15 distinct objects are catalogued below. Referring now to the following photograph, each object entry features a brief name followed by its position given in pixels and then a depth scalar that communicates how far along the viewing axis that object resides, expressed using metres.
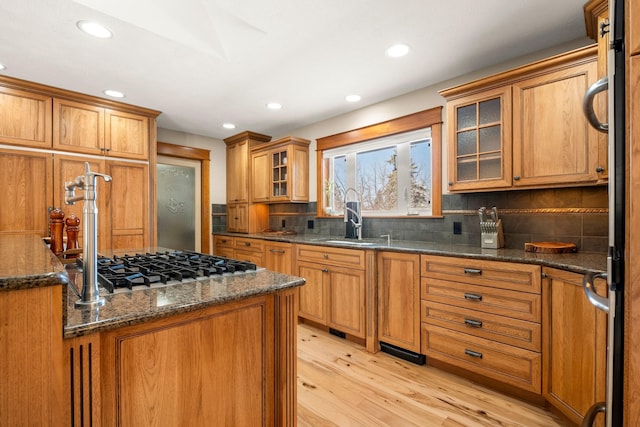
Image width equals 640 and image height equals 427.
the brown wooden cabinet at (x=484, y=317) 1.87
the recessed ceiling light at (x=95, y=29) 2.02
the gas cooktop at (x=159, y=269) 1.14
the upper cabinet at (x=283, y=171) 4.02
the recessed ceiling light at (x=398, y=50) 2.28
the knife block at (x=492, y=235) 2.38
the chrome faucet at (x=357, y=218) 3.33
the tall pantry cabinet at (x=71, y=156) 2.89
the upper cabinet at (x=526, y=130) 1.94
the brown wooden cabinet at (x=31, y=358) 0.67
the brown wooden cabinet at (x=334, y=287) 2.73
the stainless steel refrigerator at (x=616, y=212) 0.71
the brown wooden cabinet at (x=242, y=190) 4.56
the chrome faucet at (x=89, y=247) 0.91
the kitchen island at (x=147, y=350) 0.69
